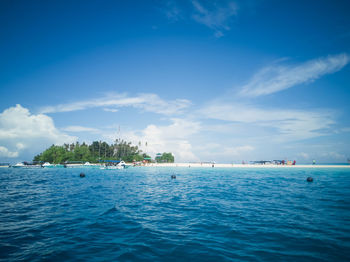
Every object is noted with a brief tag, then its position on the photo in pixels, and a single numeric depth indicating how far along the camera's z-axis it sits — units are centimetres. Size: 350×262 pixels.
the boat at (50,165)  10197
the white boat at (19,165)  10281
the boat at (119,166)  8633
